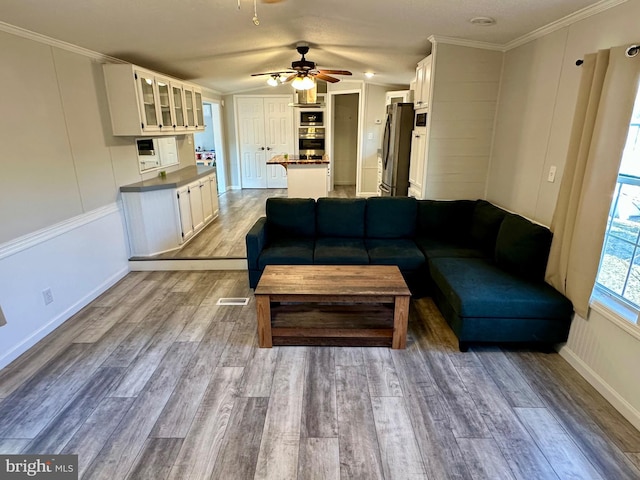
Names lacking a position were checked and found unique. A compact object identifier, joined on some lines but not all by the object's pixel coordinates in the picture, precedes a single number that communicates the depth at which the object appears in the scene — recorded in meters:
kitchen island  5.72
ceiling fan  4.36
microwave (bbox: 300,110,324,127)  8.28
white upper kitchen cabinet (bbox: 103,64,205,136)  3.72
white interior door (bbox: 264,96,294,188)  8.38
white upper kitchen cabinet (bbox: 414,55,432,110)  3.85
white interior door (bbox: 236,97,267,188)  8.40
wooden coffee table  2.58
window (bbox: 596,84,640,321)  2.14
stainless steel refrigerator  4.86
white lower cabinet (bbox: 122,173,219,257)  4.12
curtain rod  1.93
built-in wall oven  8.38
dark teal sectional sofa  2.53
